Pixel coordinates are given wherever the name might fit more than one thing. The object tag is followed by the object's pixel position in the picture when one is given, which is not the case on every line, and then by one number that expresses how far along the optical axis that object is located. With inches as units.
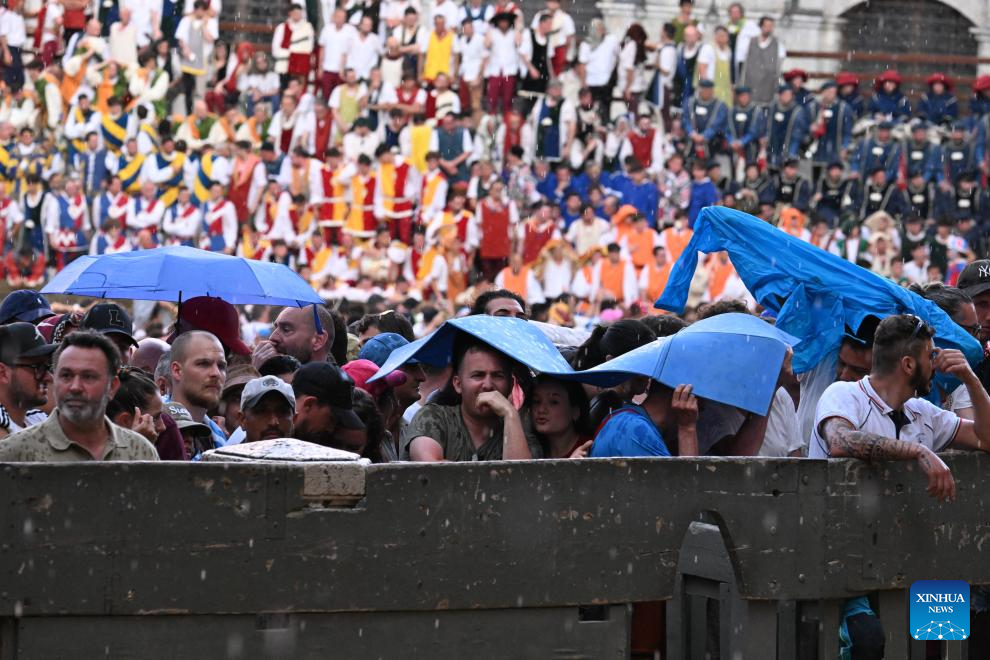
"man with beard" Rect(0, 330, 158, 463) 437.4
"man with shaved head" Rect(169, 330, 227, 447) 601.6
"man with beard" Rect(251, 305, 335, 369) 693.3
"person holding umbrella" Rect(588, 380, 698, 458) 480.4
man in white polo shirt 487.5
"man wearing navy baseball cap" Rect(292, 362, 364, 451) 534.0
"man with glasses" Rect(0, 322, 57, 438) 532.7
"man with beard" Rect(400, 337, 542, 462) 506.6
